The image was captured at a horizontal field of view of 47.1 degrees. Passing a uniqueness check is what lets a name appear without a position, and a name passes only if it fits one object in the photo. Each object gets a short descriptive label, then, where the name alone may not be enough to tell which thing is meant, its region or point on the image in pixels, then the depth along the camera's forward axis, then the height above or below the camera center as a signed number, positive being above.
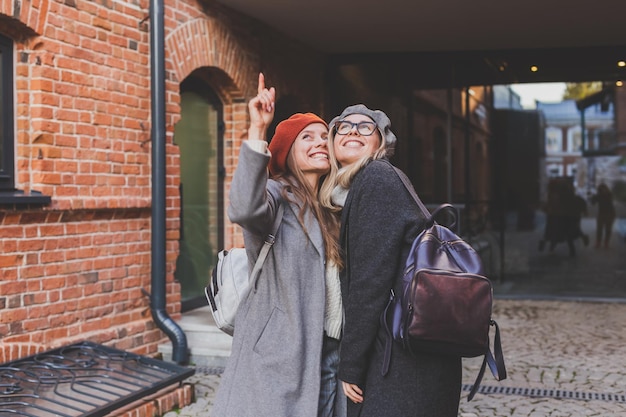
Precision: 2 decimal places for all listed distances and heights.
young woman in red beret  2.31 -0.34
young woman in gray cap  2.18 -0.34
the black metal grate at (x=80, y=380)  3.97 -1.08
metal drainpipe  5.80 +0.24
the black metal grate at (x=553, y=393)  4.99 -1.35
